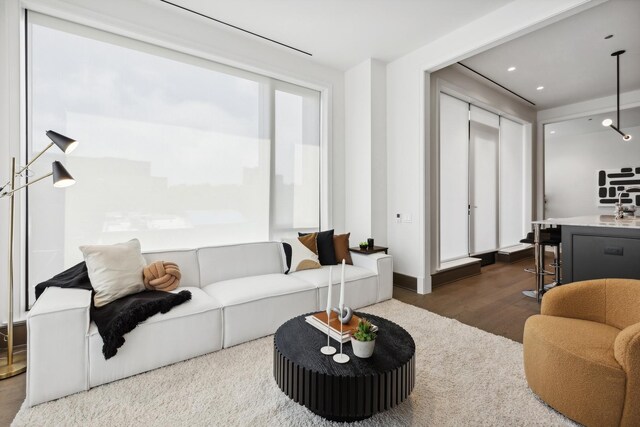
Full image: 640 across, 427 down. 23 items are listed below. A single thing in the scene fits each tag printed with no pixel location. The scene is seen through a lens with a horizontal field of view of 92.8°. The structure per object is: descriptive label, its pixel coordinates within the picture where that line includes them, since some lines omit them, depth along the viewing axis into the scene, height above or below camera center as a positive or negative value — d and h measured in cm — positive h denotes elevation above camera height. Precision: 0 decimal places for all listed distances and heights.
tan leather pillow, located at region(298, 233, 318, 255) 353 -32
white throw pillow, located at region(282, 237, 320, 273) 336 -47
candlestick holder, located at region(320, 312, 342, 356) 163 -73
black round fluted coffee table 141 -78
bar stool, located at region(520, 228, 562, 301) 368 -52
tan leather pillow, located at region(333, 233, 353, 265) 364 -40
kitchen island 279 -35
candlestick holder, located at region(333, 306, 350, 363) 155 -74
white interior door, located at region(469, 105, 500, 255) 534 +62
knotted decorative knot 246 -50
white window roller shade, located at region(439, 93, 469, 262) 475 +58
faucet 372 +1
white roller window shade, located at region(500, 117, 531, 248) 607 +62
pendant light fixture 407 +214
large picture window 262 +73
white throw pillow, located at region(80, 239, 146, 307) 220 -42
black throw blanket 190 -63
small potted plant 155 -65
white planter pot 155 -68
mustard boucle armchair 143 -72
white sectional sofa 180 -75
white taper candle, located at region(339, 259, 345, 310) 166 -47
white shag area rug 163 -109
